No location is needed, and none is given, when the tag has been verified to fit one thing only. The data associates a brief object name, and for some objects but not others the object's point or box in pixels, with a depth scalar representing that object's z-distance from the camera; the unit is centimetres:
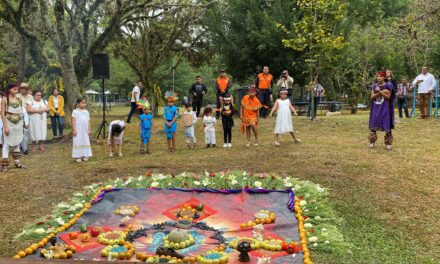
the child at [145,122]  1066
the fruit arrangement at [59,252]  444
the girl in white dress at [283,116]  1073
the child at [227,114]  1099
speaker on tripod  1297
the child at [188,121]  1121
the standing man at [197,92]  1549
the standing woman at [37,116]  1125
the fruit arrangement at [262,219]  539
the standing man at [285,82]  1496
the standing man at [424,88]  1495
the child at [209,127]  1109
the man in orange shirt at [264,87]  1514
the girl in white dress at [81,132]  993
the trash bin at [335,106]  2225
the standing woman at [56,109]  1409
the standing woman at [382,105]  924
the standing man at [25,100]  980
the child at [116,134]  1048
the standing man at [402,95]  1590
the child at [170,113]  1087
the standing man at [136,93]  1714
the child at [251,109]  1084
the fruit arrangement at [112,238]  487
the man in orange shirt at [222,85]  1417
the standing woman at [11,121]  845
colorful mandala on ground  456
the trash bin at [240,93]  1838
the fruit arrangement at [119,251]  449
